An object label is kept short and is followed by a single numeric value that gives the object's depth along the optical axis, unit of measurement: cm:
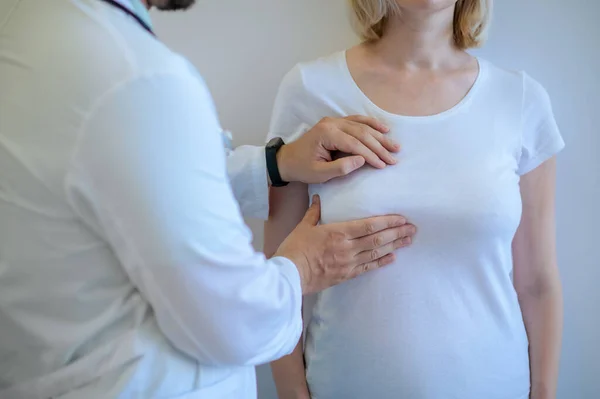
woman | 94
